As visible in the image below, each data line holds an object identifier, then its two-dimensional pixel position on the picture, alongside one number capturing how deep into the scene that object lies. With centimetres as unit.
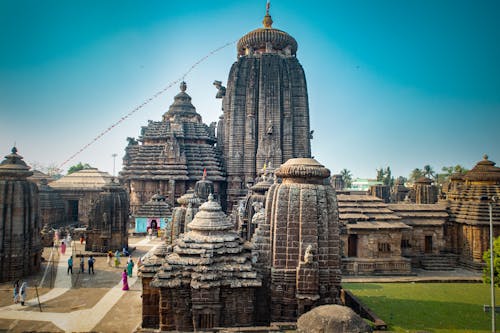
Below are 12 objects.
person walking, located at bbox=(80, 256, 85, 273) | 2195
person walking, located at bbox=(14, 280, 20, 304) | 1620
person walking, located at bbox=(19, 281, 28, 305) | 1592
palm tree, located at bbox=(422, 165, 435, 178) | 8672
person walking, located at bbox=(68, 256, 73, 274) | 2147
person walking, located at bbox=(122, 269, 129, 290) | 1805
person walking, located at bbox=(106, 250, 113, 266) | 2445
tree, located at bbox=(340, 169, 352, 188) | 10414
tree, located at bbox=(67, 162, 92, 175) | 9231
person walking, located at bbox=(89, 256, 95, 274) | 2186
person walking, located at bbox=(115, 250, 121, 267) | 2341
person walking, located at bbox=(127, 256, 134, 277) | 2083
